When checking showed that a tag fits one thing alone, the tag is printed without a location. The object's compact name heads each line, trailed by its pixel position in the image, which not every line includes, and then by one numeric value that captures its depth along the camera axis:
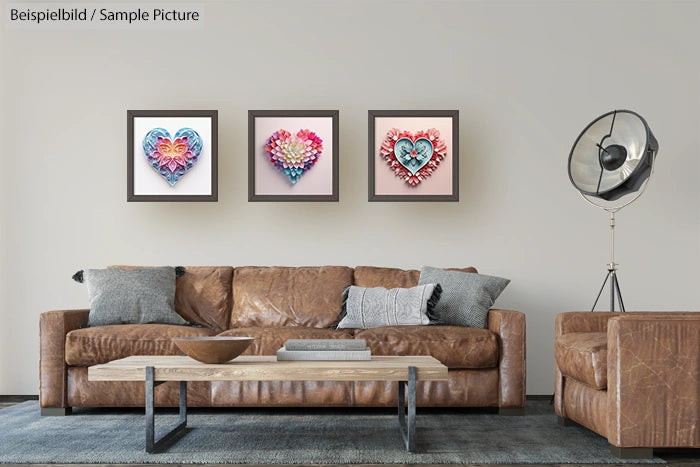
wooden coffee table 2.81
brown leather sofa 3.89
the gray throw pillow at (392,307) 4.19
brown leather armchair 2.89
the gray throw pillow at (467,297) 4.20
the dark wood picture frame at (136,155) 4.86
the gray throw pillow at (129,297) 4.21
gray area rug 2.93
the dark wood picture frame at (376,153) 4.86
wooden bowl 2.90
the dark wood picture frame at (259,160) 4.88
